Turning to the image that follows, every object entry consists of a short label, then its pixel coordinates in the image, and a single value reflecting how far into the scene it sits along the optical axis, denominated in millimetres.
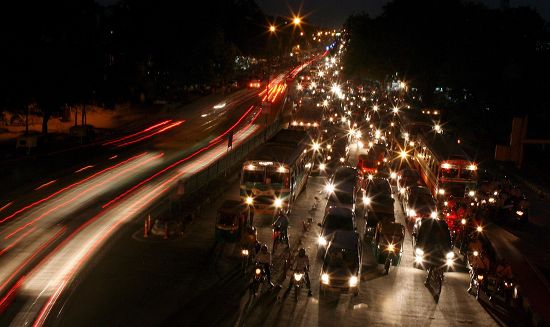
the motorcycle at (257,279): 16764
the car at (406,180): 31250
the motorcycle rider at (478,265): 17880
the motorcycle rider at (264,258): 17297
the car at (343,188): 26969
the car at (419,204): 25359
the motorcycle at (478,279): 17641
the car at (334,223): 21766
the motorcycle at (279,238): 21016
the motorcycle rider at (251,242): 19234
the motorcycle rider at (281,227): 21234
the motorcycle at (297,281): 17072
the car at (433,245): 20047
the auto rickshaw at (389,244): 20109
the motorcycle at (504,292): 17094
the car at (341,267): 16844
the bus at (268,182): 25219
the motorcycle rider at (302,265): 17188
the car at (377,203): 24438
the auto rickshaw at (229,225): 21375
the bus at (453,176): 30281
